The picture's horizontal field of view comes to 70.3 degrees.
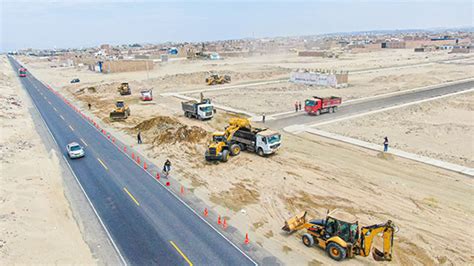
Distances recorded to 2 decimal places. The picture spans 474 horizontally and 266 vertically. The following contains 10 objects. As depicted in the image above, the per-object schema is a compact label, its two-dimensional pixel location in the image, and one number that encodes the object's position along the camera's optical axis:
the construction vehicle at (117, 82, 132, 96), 65.56
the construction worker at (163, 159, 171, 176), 25.14
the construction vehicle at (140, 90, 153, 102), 57.56
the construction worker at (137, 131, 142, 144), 33.93
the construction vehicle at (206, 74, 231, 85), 75.56
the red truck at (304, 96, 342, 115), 42.97
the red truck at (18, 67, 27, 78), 112.66
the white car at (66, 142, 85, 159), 29.38
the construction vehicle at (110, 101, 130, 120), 43.66
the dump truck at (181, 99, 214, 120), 42.09
